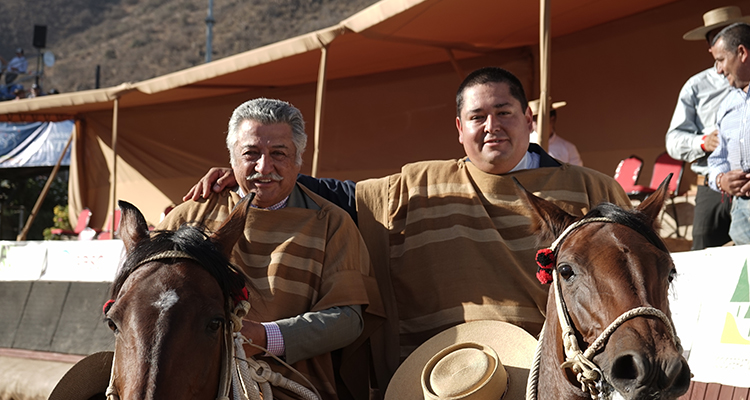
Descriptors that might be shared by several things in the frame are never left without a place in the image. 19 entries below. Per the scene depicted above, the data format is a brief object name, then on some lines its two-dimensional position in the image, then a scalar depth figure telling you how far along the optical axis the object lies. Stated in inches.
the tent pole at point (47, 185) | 609.9
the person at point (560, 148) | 307.4
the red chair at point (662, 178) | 324.8
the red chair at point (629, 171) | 345.4
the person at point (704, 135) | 199.2
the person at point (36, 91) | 953.5
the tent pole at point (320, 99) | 345.7
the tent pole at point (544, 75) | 247.9
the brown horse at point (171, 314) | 89.7
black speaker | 1149.7
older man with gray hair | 141.8
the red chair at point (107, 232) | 541.7
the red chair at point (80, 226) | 631.2
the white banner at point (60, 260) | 275.3
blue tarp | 678.5
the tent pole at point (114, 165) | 471.8
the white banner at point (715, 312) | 138.5
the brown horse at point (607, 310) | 86.0
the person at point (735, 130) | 175.9
